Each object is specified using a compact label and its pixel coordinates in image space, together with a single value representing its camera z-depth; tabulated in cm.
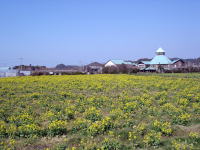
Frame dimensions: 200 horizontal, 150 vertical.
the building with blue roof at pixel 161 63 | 9110
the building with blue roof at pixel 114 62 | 10119
